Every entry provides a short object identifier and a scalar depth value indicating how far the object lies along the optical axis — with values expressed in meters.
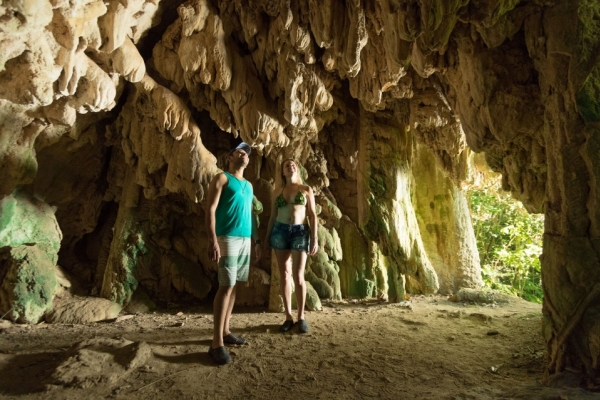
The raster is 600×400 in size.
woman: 4.38
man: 3.33
